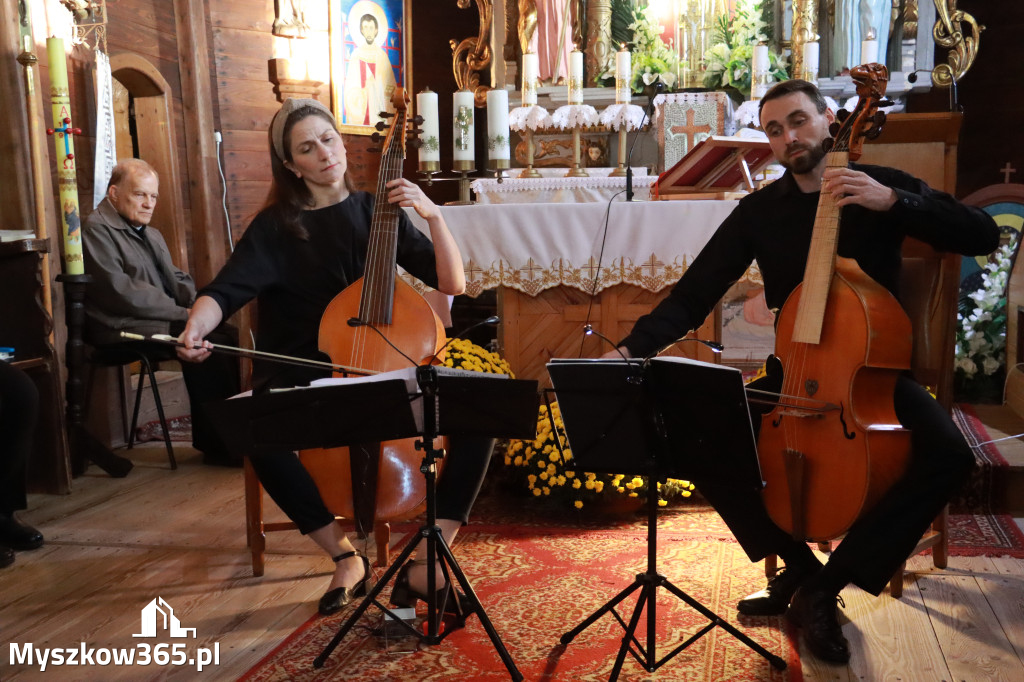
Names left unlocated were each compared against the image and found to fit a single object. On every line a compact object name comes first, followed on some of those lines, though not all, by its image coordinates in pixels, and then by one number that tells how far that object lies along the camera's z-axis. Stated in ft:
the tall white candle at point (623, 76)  14.02
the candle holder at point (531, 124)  14.26
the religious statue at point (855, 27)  16.20
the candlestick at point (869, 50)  14.69
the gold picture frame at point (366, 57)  22.52
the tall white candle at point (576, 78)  13.79
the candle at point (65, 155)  12.02
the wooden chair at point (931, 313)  8.27
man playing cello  7.25
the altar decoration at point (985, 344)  14.40
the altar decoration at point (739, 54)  15.43
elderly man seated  13.61
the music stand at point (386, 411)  6.53
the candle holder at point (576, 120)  13.60
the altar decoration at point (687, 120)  15.03
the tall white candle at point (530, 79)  14.23
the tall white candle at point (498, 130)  12.12
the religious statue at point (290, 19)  21.17
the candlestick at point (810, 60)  13.99
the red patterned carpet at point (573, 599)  7.25
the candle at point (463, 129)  12.39
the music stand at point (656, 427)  6.26
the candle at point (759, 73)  14.39
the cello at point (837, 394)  7.02
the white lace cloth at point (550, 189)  13.85
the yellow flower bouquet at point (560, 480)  10.80
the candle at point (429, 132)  12.09
